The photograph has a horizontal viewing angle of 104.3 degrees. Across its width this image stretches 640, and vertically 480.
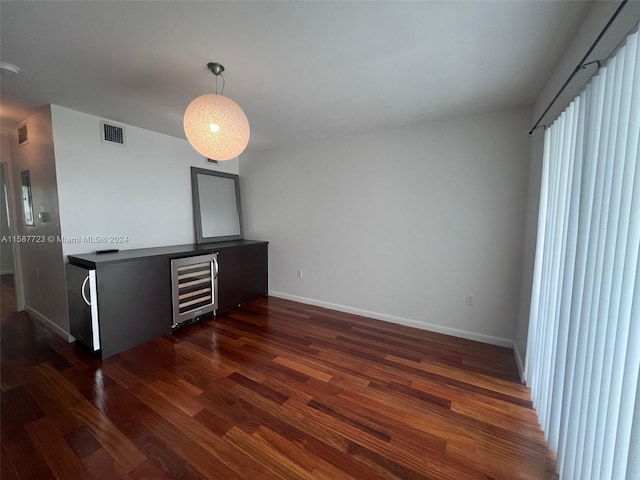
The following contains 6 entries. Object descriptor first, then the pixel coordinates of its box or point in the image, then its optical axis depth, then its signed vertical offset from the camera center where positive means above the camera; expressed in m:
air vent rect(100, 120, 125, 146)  2.71 +0.96
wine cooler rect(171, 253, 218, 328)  2.82 -0.80
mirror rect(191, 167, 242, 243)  3.66 +0.23
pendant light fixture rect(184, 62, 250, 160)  1.53 +0.60
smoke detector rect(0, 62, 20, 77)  1.73 +1.06
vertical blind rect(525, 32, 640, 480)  0.86 -0.27
